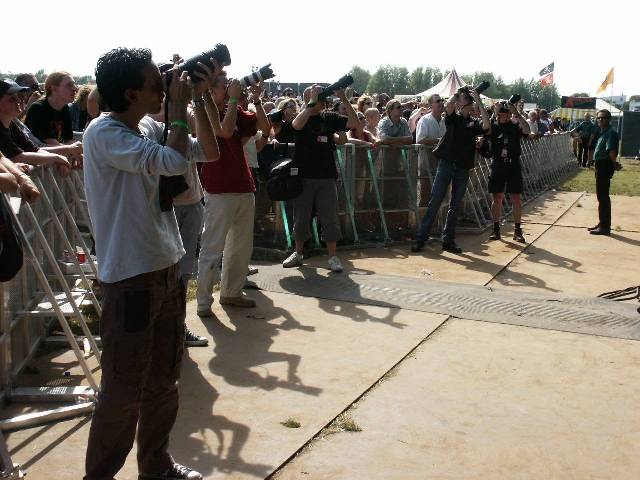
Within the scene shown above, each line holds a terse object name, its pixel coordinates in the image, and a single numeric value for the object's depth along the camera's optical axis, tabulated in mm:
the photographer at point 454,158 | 9281
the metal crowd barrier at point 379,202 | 9266
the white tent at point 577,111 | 45341
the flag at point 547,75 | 35531
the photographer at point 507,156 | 10219
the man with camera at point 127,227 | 2842
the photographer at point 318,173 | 7797
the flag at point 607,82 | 36562
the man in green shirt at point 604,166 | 11266
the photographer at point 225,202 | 5949
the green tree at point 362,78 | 156150
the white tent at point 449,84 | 27750
